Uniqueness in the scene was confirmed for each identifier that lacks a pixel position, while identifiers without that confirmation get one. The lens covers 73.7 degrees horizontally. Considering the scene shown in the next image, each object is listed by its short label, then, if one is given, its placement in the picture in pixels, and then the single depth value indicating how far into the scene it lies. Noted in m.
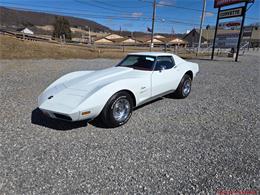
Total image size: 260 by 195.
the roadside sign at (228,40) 17.21
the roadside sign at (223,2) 14.48
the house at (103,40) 69.02
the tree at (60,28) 58.96
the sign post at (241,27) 14.07
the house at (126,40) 70.76
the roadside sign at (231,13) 14.43
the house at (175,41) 71.94
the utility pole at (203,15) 23.38
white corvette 2.80
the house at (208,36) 64.95
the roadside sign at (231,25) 15.48
